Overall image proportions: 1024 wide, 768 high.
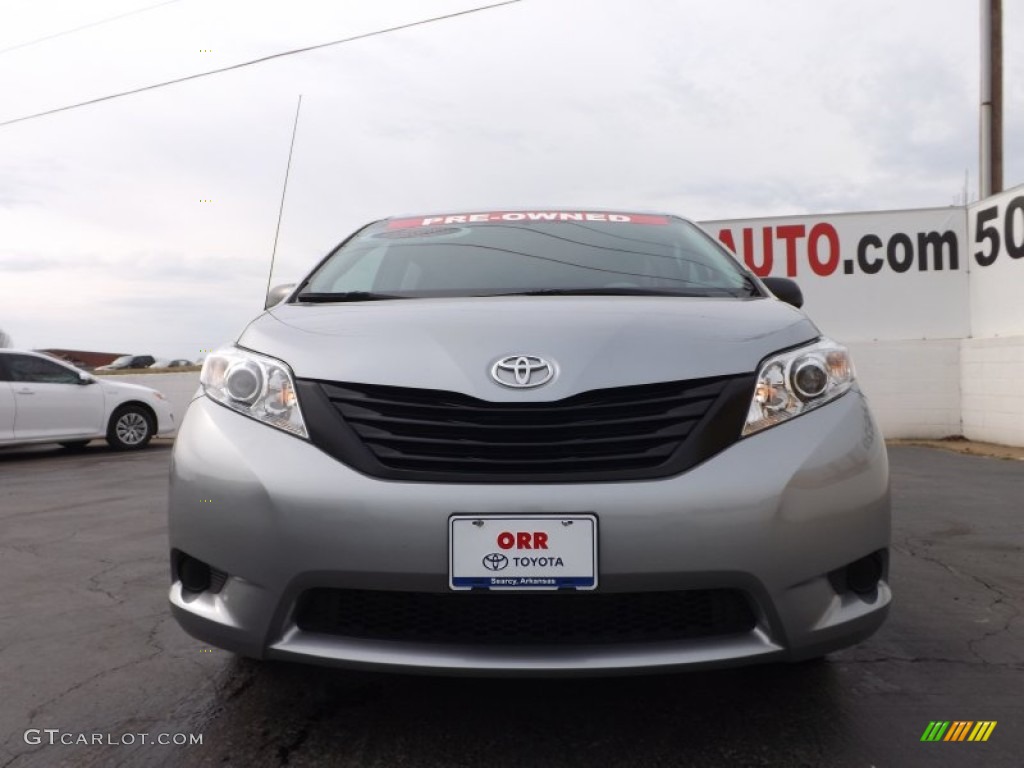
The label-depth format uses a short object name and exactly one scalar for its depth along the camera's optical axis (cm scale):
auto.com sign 1107
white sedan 978
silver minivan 181
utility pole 1140
